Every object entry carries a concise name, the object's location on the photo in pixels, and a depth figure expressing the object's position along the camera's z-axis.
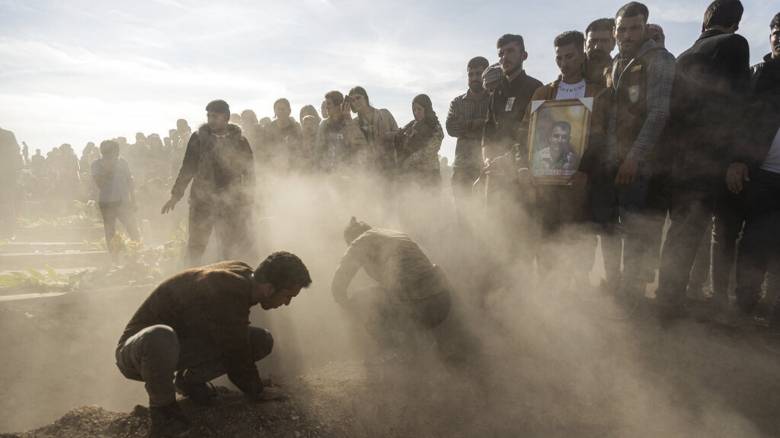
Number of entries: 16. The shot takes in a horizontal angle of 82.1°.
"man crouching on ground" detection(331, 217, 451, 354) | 3.79
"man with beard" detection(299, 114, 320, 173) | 7.27
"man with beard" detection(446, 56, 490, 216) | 5.54
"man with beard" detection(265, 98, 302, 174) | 7.29
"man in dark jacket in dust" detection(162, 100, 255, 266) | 5.71
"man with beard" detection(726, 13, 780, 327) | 3.48
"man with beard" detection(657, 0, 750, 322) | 3.41
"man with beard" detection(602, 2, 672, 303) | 3.43
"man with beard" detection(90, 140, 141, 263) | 7.57
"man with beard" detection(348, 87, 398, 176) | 6.43
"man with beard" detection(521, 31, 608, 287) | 3.84
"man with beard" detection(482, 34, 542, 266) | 4.45
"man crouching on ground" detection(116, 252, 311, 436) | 2.55
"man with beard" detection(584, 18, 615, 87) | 3.98
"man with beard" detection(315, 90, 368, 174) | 6.39
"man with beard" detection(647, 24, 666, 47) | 4.51
